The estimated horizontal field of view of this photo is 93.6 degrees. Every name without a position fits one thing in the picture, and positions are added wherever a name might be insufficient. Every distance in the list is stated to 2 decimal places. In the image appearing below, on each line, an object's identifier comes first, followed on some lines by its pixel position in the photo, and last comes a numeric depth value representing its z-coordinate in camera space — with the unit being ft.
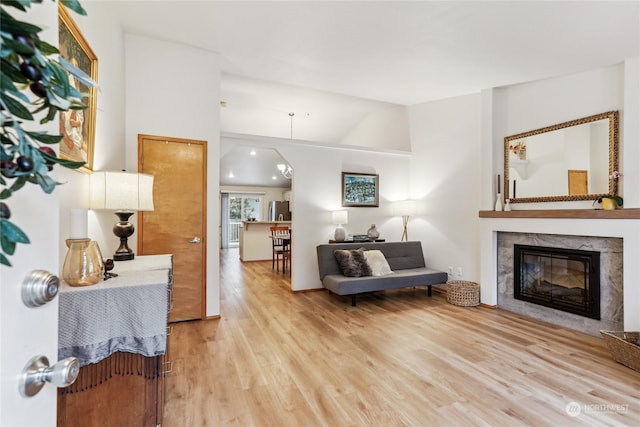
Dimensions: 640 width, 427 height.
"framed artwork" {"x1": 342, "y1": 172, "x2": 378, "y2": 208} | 16.58
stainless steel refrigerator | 31.42
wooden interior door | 10.66
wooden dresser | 4.31
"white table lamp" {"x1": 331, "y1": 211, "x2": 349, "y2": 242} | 15.69
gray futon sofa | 12.99
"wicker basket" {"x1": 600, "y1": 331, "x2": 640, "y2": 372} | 7.70
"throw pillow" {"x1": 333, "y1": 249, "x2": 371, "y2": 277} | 13.51
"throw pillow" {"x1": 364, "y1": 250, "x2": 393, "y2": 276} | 13.85
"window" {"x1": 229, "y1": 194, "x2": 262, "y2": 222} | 36.60
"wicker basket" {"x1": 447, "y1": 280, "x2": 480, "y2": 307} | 13.20
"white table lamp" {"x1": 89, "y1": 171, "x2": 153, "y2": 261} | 6.04
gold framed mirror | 9.96
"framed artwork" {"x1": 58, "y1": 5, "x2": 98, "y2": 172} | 5.22
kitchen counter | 25.31
